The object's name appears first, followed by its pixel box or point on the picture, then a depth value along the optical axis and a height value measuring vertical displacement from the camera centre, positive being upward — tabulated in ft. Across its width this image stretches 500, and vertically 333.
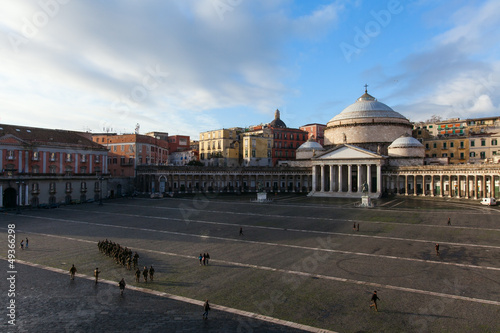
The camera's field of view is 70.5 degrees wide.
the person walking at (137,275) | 69.77 -19.48
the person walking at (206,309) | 53.31 -20.09
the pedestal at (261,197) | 219.20 -12.72
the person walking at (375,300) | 56.08 -19.56
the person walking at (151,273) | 70.44 -19.28
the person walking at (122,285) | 62.84 -19.33
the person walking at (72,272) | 70.79 -19.28
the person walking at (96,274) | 69.10 -19.19
